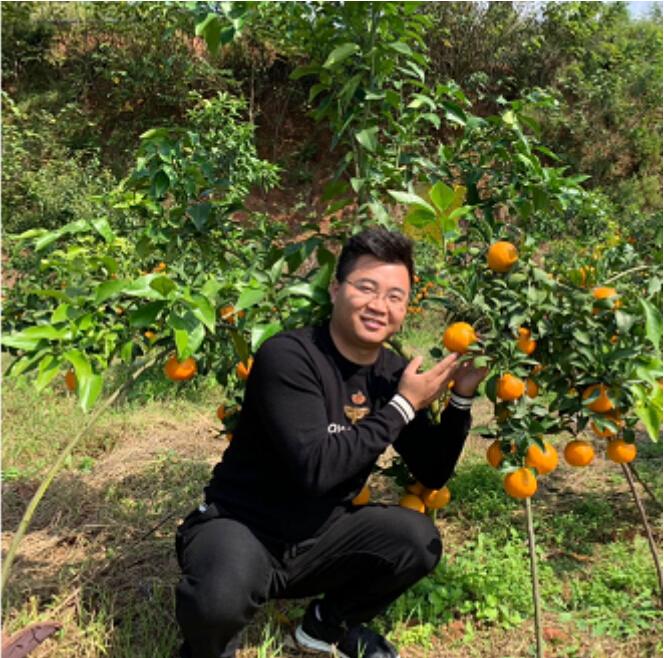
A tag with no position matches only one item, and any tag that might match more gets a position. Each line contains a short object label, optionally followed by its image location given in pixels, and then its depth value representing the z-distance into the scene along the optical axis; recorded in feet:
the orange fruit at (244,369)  5.21
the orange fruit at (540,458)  4.36
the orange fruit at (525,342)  4.29
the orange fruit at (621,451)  4.53
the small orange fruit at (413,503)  5.88
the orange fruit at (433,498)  6.02
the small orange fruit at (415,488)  6.06
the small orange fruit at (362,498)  5.67
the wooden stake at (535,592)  5.01
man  4.63
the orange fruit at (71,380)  4.80
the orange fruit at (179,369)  4.80
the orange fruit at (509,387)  4.08
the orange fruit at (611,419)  4.30
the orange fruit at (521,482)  4.43
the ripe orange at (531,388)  4.55
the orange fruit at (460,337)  4.24
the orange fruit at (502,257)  4.39
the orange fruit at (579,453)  4.71
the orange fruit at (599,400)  4.15
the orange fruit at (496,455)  4.64
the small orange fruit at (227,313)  4.85
